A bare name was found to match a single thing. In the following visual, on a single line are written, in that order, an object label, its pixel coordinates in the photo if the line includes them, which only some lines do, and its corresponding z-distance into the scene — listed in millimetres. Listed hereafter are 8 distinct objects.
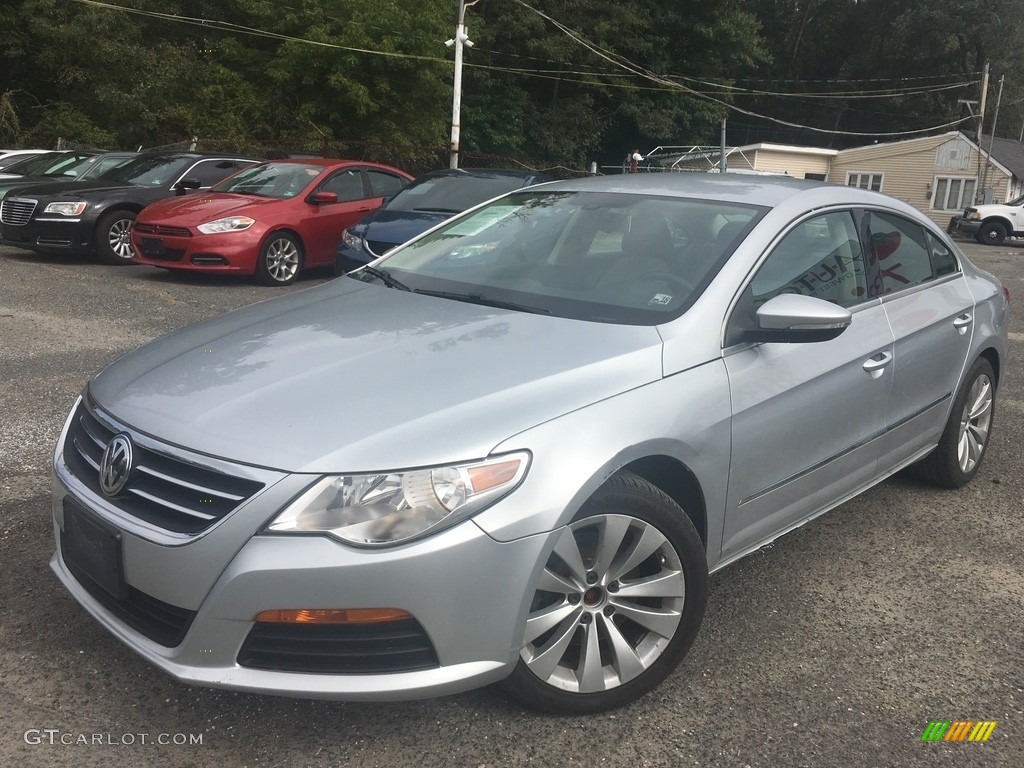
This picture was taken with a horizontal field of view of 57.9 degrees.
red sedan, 9867
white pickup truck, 26938
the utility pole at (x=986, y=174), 37062
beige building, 37625
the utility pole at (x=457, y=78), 22656
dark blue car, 9086
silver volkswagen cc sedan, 2221
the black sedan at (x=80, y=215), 11070
